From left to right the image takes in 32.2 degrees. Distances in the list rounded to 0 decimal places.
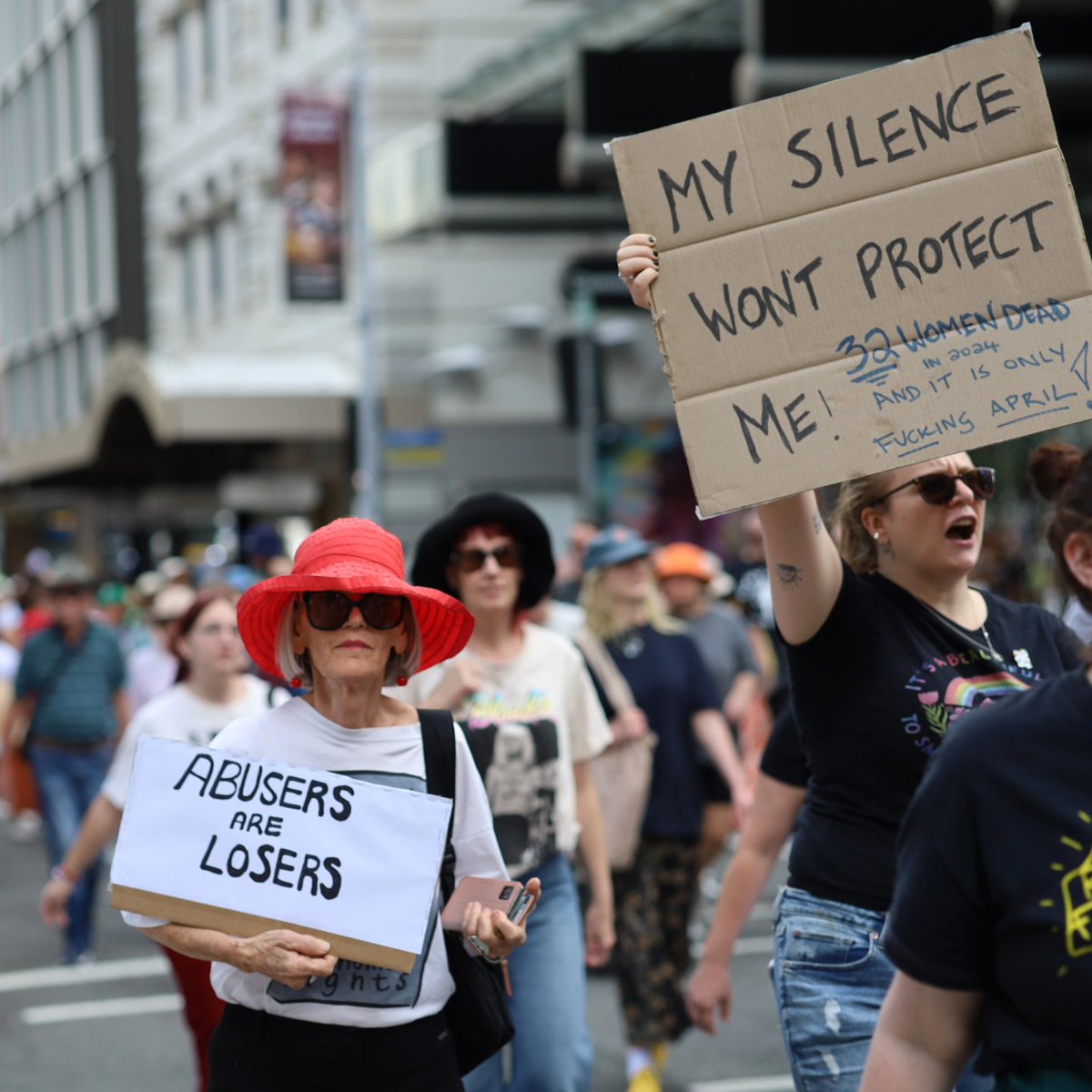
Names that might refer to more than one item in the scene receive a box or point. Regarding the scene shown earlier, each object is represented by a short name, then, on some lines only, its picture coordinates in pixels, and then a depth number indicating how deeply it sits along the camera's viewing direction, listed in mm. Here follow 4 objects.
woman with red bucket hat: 3559
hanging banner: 25062
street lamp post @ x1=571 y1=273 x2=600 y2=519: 17875
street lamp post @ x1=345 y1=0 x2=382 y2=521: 23156
